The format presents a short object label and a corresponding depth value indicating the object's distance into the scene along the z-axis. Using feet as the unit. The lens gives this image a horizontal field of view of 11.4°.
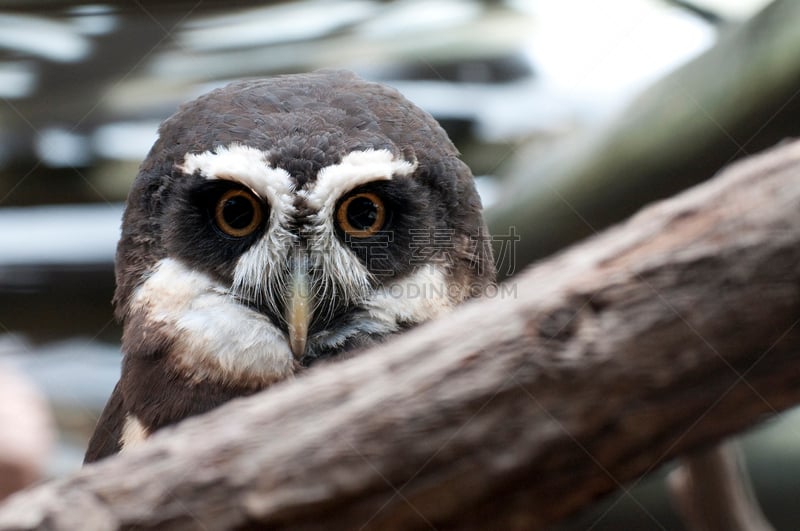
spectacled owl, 5.21
